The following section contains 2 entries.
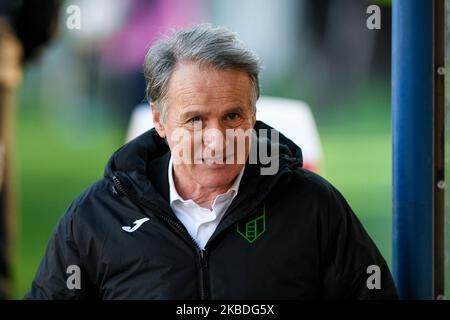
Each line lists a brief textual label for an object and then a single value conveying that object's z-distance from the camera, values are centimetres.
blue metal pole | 426
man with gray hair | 401
